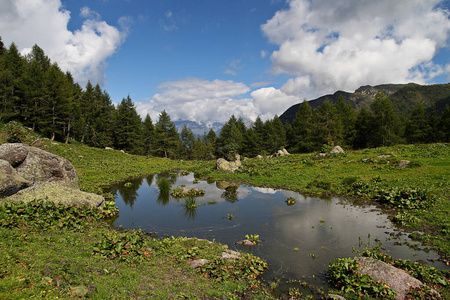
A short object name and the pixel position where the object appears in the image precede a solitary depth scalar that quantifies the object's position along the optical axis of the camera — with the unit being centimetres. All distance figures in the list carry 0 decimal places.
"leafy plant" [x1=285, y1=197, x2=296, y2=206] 2007
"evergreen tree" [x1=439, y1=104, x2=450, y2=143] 6231
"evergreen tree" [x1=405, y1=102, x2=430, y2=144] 6650
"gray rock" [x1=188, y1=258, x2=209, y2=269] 965
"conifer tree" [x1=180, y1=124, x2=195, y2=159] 12689
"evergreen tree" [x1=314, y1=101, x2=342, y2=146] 5766
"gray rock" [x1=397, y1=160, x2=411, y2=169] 2483
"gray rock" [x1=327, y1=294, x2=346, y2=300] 776
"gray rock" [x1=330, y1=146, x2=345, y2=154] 3872
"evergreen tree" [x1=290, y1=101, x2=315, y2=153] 6290
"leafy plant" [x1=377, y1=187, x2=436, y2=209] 1586
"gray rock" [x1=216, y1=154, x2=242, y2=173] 3634
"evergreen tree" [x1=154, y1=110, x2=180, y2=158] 7650
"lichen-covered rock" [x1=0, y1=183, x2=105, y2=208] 1299
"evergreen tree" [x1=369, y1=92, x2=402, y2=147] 5684
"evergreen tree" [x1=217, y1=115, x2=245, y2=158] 8400
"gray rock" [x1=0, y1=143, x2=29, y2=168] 1664
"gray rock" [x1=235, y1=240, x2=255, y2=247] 1247
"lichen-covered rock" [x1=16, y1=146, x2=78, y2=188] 1722
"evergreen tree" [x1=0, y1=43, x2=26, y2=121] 5211
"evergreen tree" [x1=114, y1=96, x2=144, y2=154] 7656
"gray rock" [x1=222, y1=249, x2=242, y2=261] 1023
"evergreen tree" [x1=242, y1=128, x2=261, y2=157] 8169
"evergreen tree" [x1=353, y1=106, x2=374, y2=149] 6450
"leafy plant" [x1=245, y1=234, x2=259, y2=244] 1280
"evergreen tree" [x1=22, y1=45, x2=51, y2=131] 5247
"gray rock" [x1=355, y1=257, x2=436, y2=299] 784
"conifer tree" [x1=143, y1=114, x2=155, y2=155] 8691
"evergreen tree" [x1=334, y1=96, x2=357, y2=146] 6668
